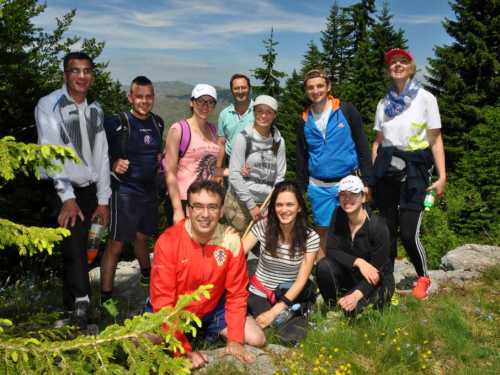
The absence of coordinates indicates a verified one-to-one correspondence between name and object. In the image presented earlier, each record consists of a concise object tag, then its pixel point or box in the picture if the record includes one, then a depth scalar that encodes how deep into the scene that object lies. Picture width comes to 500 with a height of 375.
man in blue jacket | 4.87
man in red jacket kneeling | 3.45
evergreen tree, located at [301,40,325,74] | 38.22
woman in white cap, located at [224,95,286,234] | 4.85
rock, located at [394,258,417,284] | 6.50
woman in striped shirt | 4.30
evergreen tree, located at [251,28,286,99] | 28.36
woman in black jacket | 4.18
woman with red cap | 4.59
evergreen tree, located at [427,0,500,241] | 26.77
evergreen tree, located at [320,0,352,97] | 43.44
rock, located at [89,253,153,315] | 6.14
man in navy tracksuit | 4.70
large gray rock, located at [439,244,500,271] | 6.50
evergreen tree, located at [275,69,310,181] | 37.78
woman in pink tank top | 4.72
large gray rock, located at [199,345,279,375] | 3.12
